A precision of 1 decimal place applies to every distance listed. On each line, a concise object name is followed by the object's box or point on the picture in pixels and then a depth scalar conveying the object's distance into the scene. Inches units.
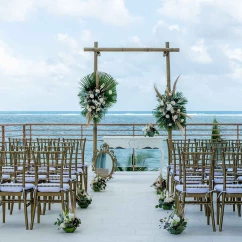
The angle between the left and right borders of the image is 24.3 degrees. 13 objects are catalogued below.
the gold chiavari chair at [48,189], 244.3
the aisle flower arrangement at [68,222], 236.1
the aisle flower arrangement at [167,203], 287.1
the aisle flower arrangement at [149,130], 401.1
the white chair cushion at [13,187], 243.4
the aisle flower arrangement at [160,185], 339.9
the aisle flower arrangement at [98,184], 352.5
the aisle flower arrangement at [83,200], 292.7
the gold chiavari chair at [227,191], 236.5
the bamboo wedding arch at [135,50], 412.5
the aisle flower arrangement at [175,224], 232.7
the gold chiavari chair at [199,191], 240.4
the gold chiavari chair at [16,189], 242.1
